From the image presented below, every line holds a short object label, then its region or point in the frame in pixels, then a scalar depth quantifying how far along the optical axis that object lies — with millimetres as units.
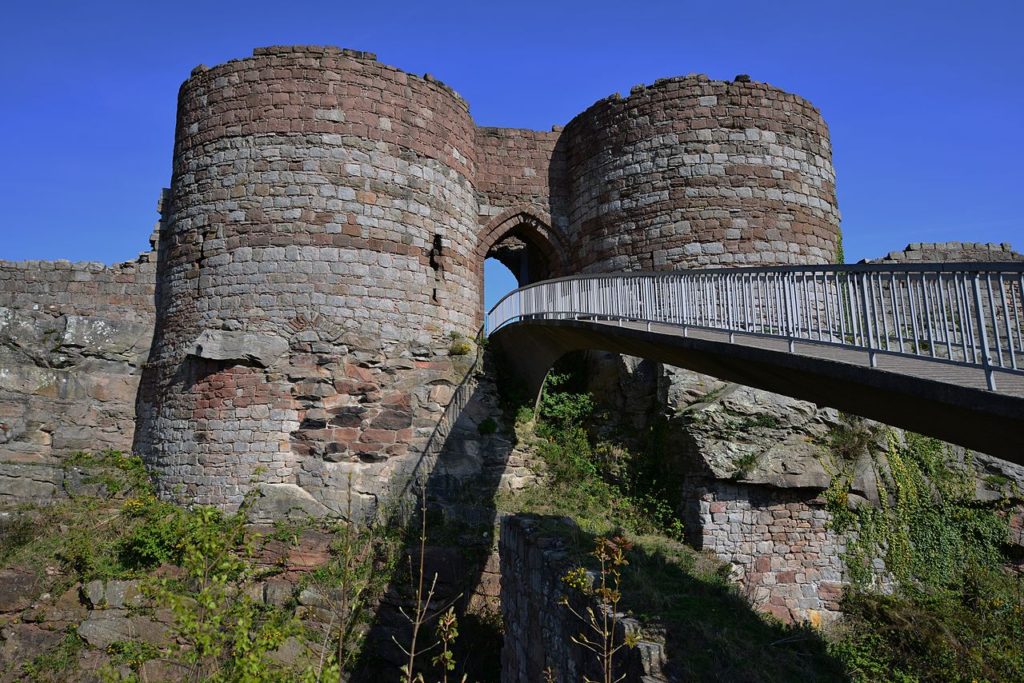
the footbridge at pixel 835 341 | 3900
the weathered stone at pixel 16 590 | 9906
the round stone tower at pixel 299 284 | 11570
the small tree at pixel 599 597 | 4911
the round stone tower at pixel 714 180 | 13344
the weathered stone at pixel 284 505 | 11070
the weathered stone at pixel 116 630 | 9617
